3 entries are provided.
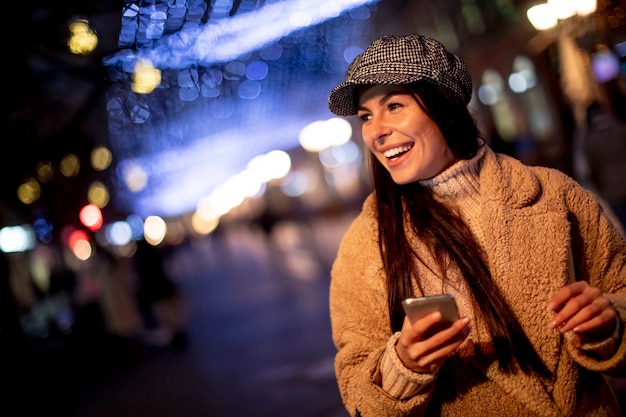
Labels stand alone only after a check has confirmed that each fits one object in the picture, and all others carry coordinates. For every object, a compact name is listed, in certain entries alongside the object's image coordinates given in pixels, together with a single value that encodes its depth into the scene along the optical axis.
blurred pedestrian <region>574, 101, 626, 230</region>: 8.09
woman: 2.14
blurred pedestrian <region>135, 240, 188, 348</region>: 11.32
